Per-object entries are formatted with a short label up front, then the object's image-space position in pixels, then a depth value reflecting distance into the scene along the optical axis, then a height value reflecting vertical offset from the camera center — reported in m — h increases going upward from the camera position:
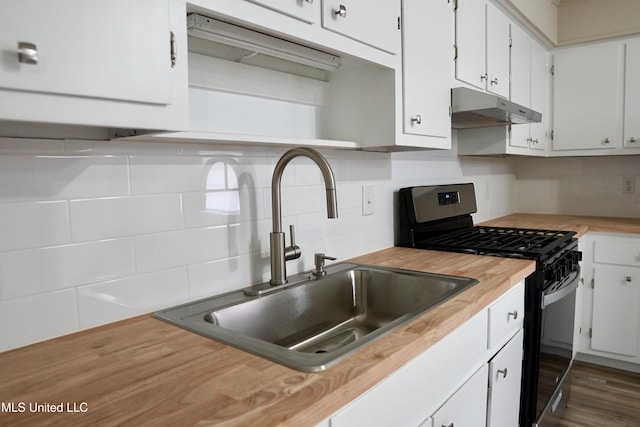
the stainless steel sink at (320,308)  1.14 -0.41
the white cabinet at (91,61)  0.64 +0.19
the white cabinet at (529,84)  2.72 +0.58
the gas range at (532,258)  1.80 -0.41
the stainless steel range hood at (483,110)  1.91 +0.28
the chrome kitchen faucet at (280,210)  1.25 -0.10
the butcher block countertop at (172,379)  0.68 -0.36
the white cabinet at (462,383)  0.91 -0.55
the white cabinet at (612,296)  2.70 -0.80
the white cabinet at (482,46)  2.08 +0.65
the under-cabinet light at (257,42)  1.07 +0.37
